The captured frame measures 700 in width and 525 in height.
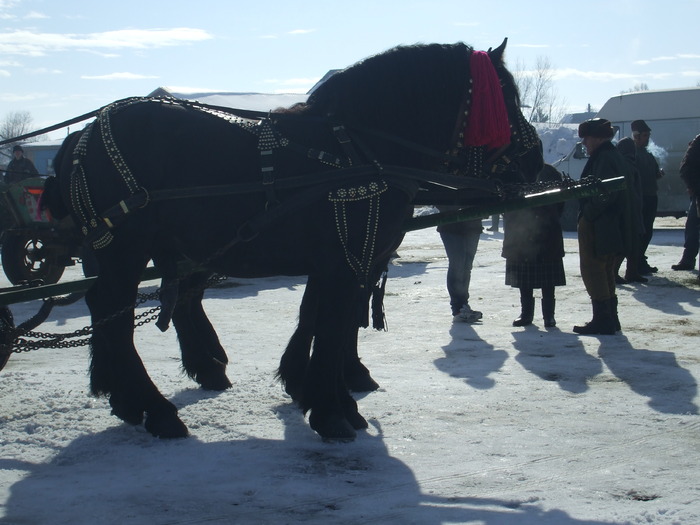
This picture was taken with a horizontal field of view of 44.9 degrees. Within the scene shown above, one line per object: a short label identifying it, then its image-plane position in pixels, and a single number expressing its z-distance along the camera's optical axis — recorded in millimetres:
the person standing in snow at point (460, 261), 8477
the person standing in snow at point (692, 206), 10273
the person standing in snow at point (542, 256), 8078
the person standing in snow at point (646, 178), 11570
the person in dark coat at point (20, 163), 16688
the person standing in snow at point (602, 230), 7367
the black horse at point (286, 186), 4527
